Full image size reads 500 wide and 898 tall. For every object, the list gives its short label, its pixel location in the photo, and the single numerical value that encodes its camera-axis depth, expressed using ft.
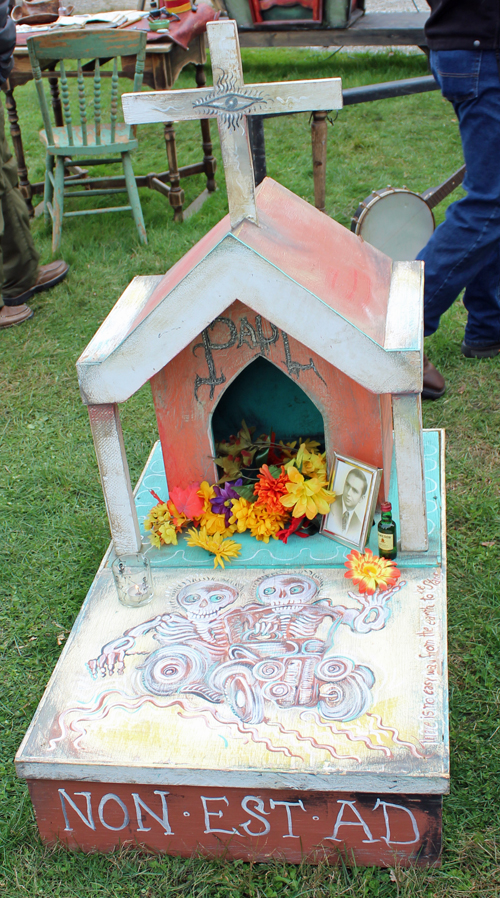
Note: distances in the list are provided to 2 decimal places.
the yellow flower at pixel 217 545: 7.52
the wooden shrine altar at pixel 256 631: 5.79
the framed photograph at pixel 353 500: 7.28
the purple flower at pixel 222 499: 7.75
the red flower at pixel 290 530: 7.73
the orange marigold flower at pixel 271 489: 7.59
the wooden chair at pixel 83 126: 15.49
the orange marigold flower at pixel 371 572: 7.02
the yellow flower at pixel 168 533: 7.77
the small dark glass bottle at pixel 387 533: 7.12
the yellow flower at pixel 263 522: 7.70
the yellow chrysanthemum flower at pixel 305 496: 7.36
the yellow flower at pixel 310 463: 7.55
